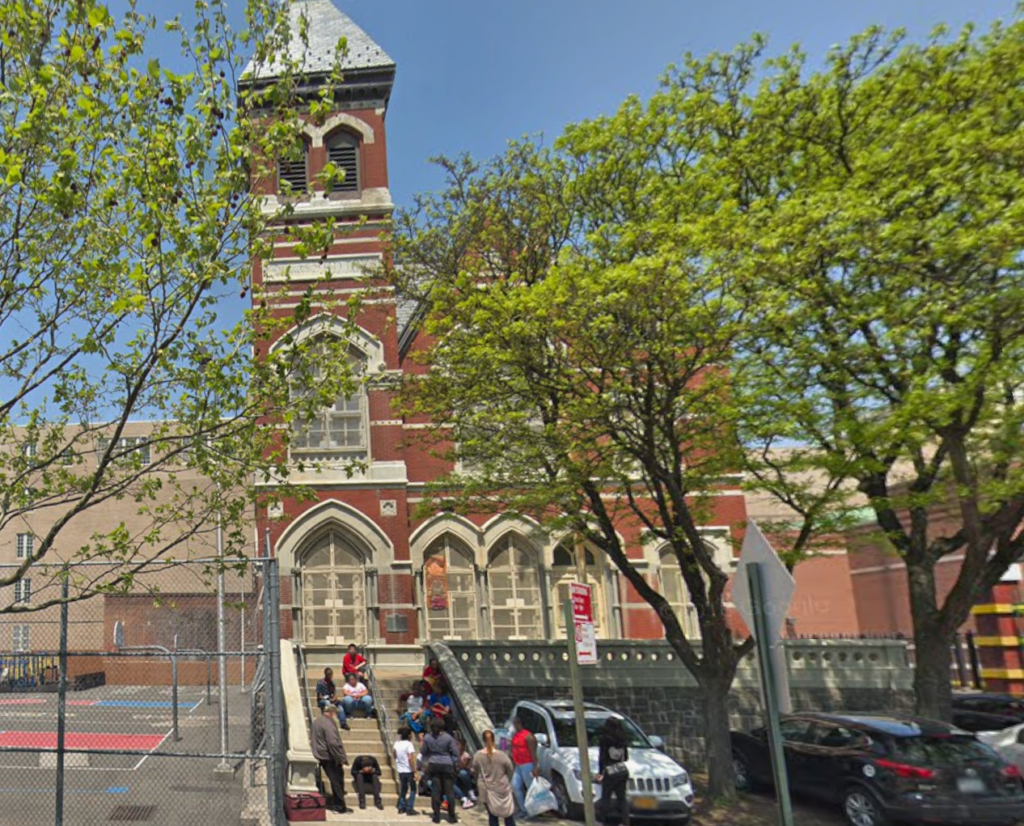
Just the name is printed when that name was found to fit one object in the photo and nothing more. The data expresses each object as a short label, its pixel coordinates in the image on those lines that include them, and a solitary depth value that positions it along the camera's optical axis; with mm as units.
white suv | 13039
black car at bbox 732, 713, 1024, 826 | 11445
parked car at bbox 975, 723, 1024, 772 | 14887
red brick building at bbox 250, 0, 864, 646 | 23344
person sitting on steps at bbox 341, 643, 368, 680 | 17750
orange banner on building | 24250
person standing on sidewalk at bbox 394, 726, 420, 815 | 13297
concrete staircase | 14406
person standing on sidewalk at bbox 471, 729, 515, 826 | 11719
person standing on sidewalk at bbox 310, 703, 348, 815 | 12938
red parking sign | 9109
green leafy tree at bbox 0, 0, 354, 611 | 7359
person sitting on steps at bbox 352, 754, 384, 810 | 13484
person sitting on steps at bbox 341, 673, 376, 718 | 16906
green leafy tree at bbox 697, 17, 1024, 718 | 12391
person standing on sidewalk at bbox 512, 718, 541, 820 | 13523
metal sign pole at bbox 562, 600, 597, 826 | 8352
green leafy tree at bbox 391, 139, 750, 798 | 13203
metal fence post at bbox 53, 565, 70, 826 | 8500
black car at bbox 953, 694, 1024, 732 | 18125
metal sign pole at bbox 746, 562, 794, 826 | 6426
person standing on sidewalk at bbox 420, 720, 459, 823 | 12898
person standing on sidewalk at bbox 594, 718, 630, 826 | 12383
